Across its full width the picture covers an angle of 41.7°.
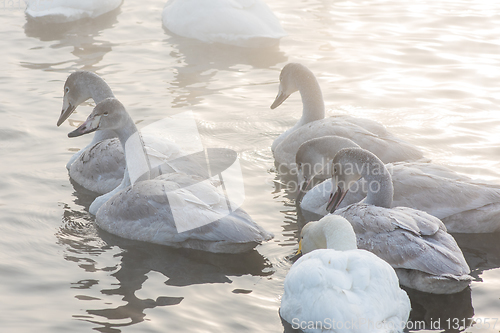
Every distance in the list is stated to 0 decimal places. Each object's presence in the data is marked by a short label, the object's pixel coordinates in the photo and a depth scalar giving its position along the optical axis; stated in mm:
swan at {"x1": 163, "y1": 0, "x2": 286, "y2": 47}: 11944
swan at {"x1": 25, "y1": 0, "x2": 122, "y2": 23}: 12992
